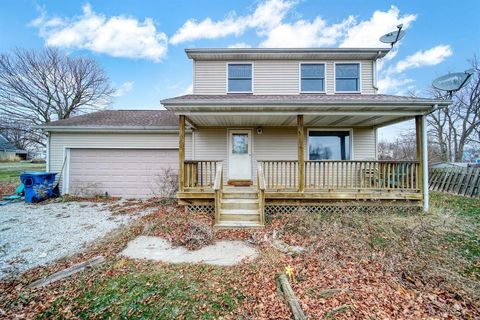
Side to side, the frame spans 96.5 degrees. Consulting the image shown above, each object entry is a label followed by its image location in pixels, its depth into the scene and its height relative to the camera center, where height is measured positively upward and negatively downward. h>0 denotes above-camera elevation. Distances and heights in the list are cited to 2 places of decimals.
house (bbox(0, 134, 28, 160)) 33.51 +2.08
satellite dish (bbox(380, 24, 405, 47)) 8.42 +5.14
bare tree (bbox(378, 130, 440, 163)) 18.00 +1.49
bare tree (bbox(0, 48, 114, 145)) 17.58 +6.73
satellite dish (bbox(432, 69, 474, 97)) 7.12 +2.85
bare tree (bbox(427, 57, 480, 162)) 16.73 +3.47
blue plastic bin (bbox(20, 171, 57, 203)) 7.98 -0.83
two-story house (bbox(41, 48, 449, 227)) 8.56 +1.34
